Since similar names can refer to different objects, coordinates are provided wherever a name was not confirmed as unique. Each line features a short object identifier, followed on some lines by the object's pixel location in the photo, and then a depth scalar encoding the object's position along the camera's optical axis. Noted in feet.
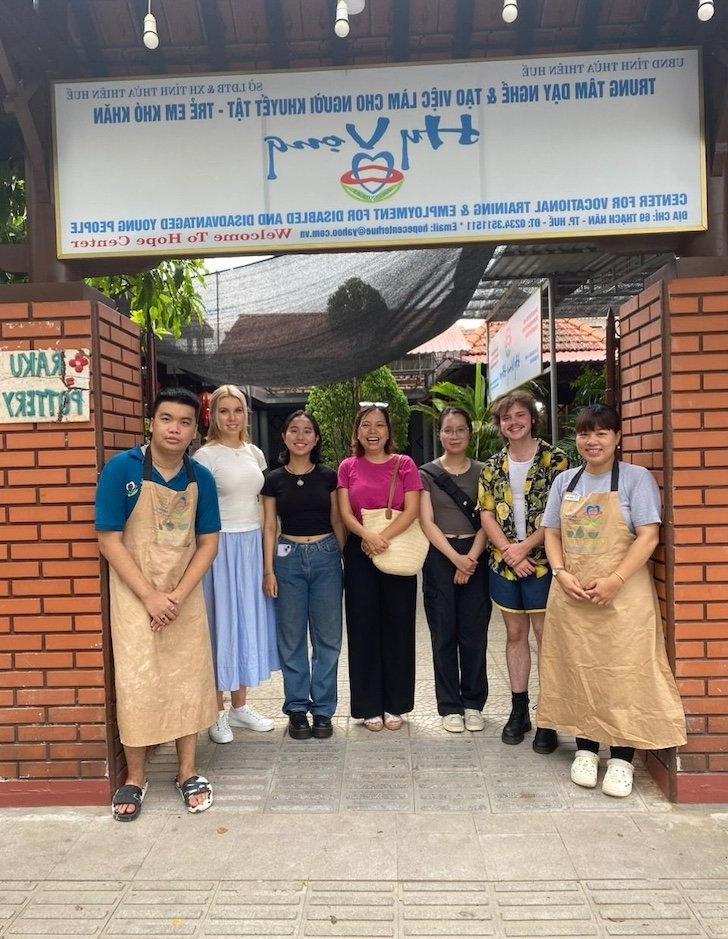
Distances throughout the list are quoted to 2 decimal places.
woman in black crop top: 12.87
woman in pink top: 13.01
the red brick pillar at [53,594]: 10.78
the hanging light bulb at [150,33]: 9.32
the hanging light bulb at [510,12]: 9.03
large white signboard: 10.77
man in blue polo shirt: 10.32
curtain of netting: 15.47
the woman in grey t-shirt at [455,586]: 13.08
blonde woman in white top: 12.45
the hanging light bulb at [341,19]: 9.17
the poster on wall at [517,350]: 18.75
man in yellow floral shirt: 12.33
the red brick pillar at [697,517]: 10.53
